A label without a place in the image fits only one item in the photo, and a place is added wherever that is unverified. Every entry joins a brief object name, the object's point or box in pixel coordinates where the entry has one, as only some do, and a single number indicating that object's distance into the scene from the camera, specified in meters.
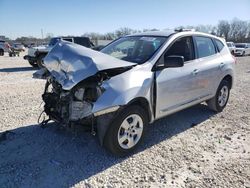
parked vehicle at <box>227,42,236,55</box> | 21.58
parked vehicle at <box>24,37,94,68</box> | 11.08
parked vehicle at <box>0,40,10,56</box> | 21.93
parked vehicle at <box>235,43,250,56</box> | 23.38
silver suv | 2.62
